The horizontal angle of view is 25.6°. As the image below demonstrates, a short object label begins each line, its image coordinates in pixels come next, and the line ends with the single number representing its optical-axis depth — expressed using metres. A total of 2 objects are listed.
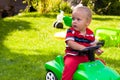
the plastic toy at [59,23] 6.69
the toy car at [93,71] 2.83
